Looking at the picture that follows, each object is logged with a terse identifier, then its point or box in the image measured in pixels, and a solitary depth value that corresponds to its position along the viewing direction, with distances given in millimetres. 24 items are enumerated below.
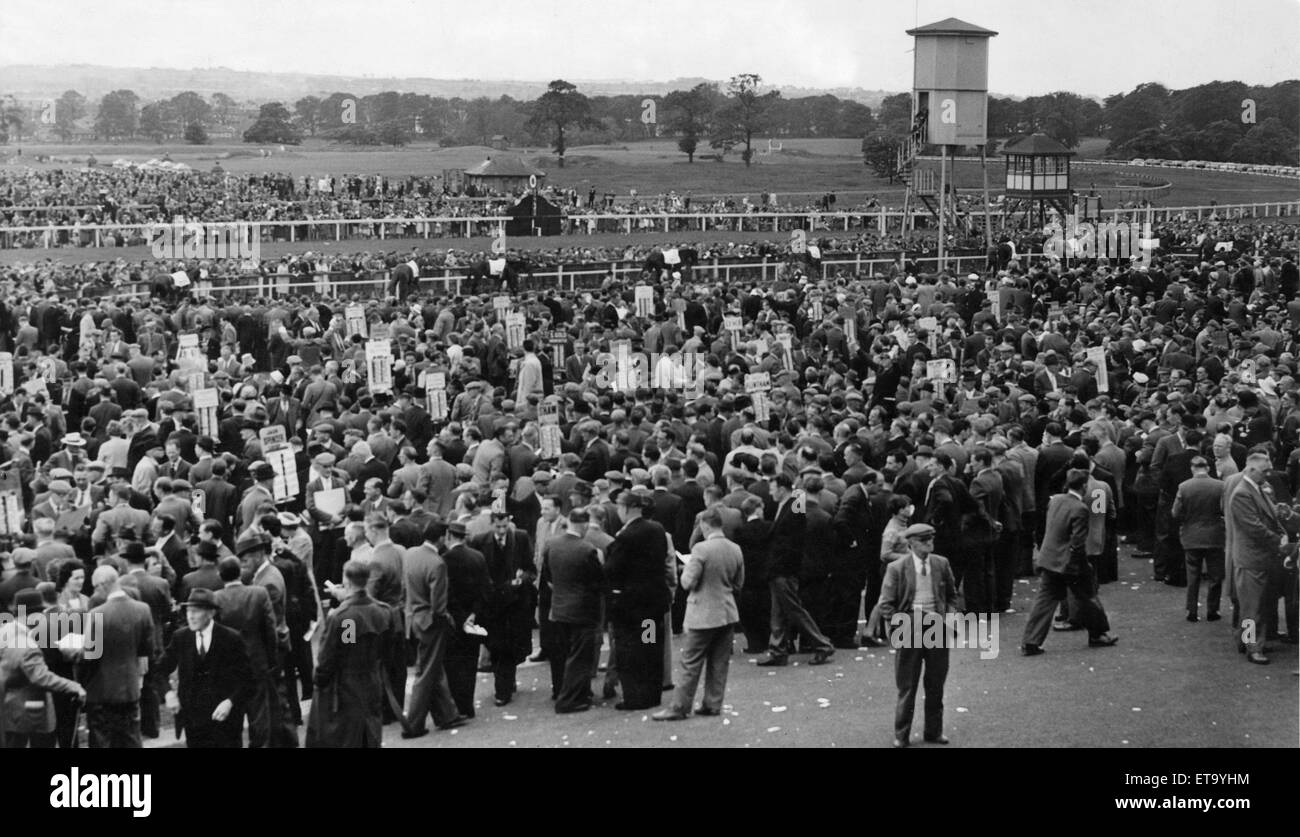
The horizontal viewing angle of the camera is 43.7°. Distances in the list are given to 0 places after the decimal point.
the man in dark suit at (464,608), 13469
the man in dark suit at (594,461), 17531
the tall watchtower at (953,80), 47875
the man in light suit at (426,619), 13141
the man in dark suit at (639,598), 13312
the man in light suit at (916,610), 12250
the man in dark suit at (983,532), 15648
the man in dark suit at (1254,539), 14406
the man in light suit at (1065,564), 14688
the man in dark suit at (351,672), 11695
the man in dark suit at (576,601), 13477
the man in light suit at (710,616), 13023
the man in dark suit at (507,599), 13930
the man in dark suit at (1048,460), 17281
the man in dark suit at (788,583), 14523
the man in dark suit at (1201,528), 15656
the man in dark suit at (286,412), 20984
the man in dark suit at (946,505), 15305
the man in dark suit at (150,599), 12430
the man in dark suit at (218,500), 15875
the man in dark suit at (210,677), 11617
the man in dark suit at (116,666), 11641
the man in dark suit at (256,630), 11703
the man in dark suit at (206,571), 12352
